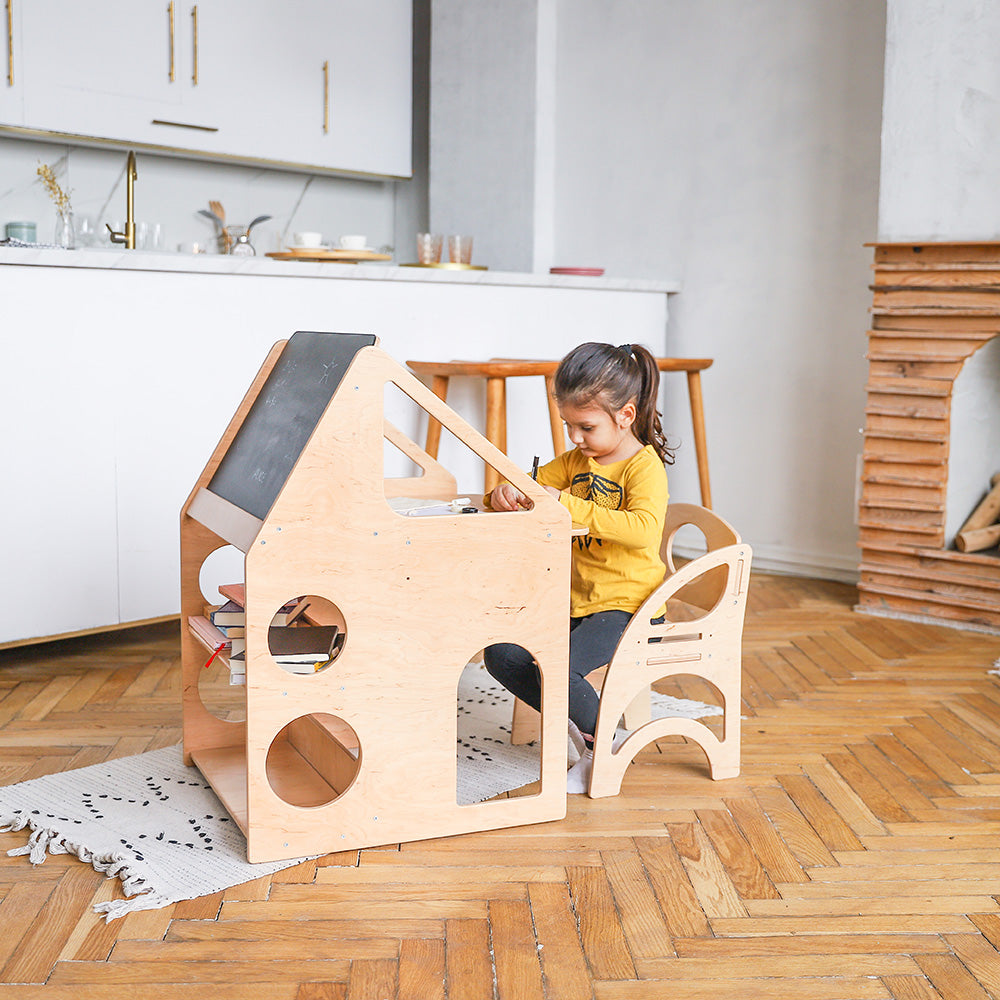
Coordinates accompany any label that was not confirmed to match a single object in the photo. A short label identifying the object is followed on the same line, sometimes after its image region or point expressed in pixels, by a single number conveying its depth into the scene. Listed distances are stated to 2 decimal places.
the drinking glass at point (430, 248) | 4.02
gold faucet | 4.21
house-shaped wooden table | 1.76
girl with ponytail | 2.13
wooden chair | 2.09
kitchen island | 2.71
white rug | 1.78
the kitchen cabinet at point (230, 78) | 4.03
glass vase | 3.87
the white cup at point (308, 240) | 3.68
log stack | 3.34
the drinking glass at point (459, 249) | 4.03
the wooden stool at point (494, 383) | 3.20
